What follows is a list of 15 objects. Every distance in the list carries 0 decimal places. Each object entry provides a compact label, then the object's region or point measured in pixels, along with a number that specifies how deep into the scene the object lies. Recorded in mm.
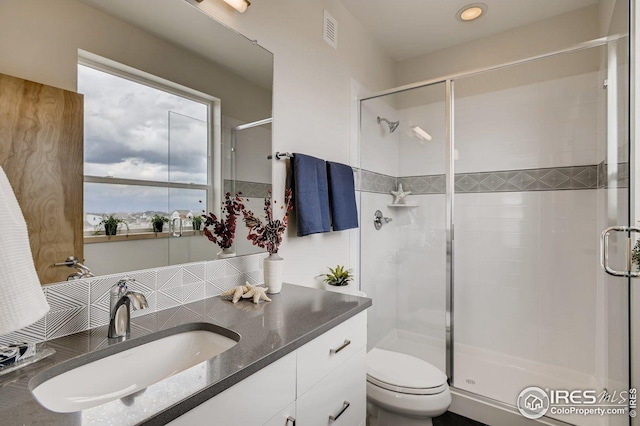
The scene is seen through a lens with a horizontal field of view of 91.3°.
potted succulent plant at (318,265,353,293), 1816
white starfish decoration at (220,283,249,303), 1210
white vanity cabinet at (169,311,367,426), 697
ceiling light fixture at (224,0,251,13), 1309
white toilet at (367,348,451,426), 1473
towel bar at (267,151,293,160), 1554
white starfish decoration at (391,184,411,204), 2545
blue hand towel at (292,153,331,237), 1624
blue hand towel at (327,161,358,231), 1897
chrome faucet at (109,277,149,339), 861
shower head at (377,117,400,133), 2528
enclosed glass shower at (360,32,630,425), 2129
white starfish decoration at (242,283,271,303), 1207
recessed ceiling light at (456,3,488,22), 2154
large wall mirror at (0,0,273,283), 868
